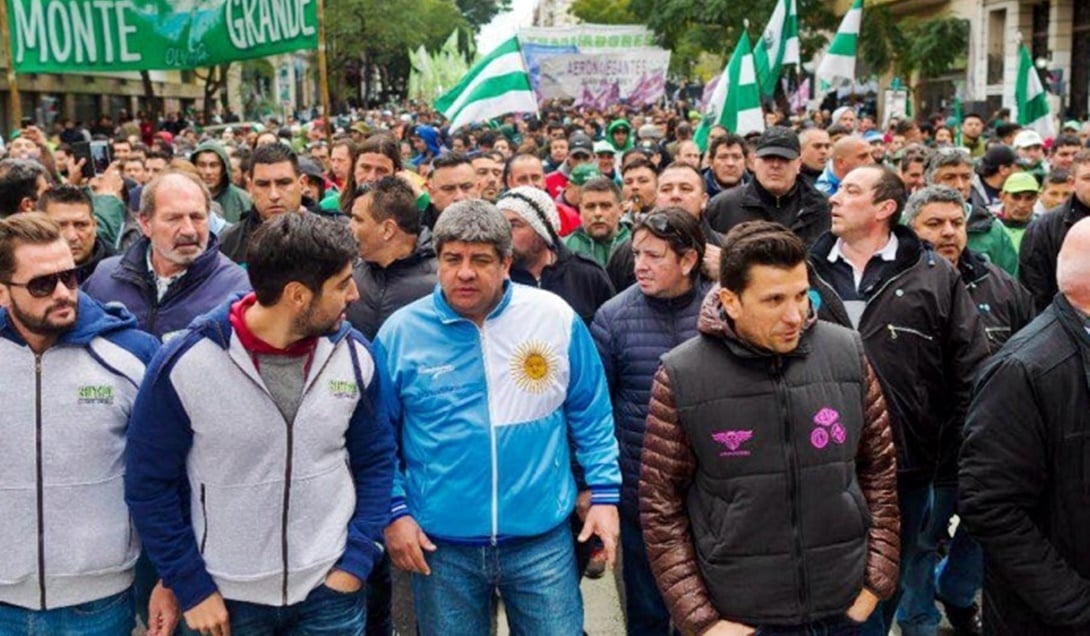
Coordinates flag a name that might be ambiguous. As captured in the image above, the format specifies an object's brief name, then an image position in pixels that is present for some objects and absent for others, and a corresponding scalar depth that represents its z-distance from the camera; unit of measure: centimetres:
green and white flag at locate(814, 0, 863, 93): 1255
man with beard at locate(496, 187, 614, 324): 466
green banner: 942
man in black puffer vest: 296
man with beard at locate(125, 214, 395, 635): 288
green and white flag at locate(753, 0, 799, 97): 1307
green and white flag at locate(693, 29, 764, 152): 1095
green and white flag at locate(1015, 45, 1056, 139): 1303
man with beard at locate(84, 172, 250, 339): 407
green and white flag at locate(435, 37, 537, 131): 1071
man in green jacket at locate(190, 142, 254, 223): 760
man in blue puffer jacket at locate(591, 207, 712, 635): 402
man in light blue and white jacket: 334
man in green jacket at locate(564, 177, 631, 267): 607
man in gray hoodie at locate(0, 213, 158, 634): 299
